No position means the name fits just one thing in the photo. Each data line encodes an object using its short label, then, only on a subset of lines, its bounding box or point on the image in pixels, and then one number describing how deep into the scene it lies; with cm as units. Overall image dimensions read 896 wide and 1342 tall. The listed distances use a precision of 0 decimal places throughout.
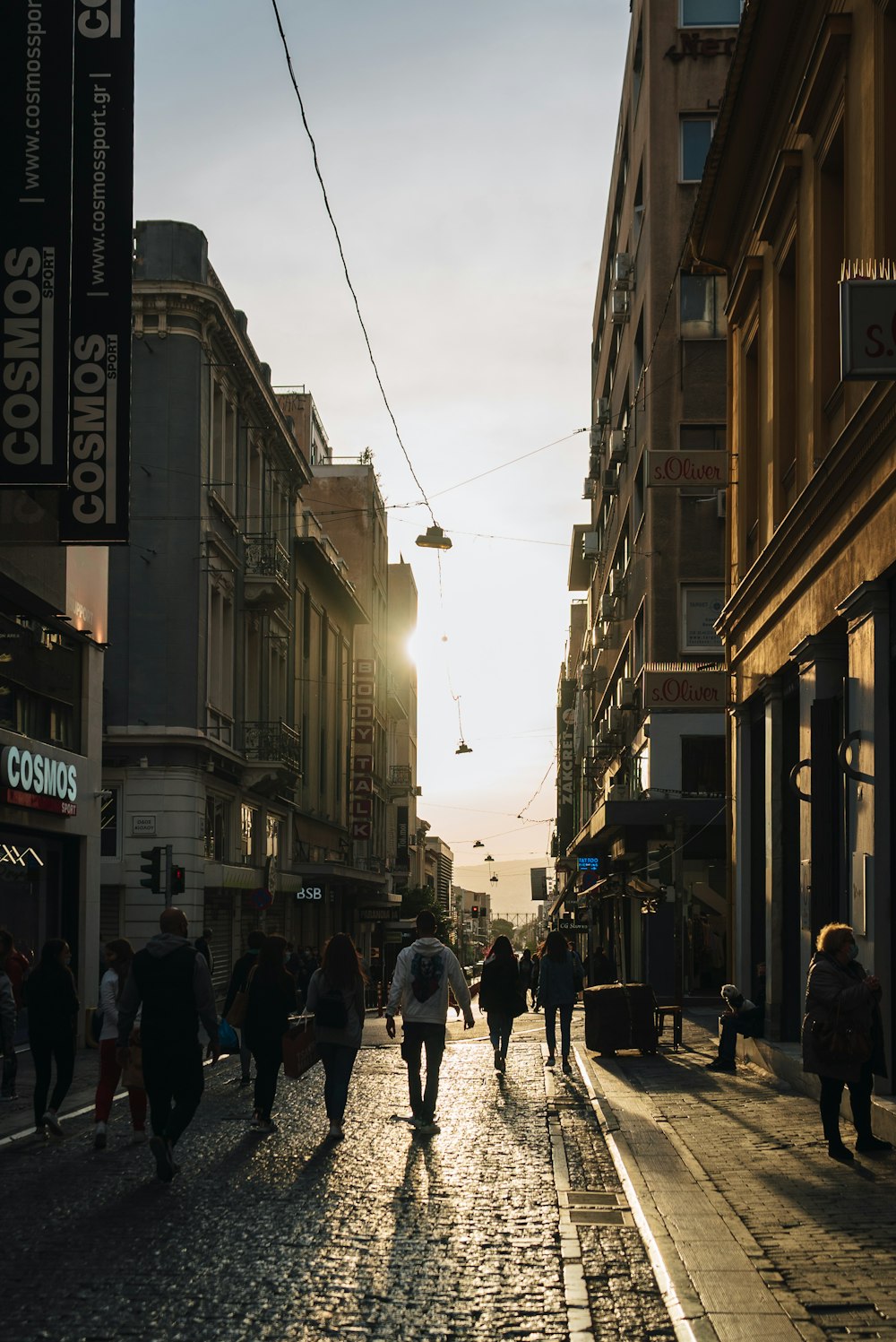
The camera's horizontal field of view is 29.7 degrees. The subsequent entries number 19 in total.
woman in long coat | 1108
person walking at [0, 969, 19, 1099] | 1557
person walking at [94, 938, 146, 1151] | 1238
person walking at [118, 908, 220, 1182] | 1055
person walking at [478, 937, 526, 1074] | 1983
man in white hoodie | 1373
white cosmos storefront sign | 2219
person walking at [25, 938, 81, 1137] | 1314
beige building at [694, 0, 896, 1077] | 1312
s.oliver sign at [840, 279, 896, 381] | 973
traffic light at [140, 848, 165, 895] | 2686
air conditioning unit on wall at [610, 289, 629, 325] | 4431
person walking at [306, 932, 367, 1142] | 1320
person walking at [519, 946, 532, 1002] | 4388
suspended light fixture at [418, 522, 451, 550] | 3155
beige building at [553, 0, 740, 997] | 3762
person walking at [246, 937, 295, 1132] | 1352
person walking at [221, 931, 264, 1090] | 1783
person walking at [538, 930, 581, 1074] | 2053
